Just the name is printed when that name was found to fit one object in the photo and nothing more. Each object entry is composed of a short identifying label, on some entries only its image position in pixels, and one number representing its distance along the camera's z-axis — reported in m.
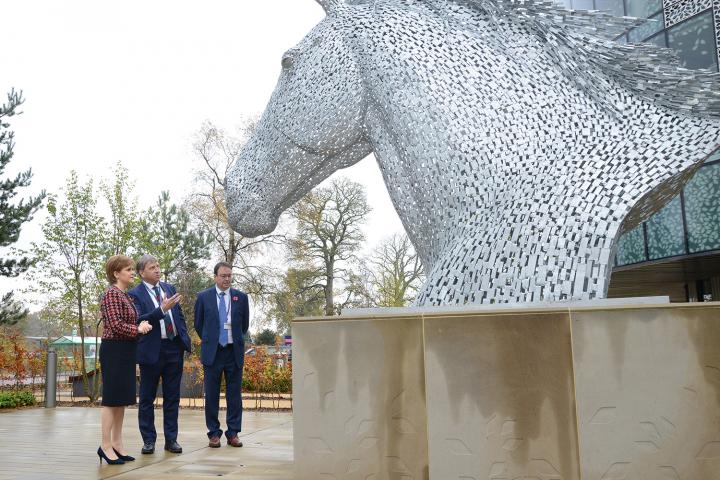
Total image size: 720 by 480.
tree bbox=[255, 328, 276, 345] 32.81
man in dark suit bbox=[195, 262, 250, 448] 4.77
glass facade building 12.28
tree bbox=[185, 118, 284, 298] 22.00
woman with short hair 4.14
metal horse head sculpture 2.35
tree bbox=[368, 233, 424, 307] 23.28
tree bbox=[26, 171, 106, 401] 13.09
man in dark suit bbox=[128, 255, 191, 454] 4.67
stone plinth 2.13
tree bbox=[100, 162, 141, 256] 13.66
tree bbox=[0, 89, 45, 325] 12.28
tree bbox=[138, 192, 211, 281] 22.30
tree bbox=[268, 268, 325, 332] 22.11
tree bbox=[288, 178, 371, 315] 23.44
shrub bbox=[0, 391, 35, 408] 9.95
